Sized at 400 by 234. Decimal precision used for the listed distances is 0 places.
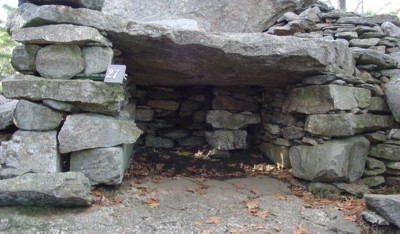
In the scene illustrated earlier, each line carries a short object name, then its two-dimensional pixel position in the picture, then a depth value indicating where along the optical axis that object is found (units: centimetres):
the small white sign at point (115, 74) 310
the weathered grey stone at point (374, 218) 321
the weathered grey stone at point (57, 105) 307
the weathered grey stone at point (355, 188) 397
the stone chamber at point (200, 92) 307
